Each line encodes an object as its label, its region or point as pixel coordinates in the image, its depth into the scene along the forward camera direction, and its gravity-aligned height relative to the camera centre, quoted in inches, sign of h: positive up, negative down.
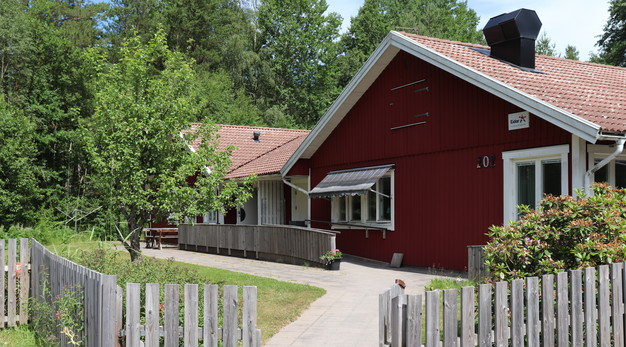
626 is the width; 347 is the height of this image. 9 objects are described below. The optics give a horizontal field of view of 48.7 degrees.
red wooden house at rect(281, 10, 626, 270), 504.4 +44.2
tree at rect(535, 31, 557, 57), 2319.1 +494.4
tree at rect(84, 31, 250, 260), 556.4 +38.8
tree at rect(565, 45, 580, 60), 2505.5 +515.1
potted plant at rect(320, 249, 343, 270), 641.0 -61.9
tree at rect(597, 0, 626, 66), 1541.6 +360.1
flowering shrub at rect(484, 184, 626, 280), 283.9 -20.9
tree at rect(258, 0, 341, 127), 2086.6 +414.0
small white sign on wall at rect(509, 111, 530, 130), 530.9 +55.5
